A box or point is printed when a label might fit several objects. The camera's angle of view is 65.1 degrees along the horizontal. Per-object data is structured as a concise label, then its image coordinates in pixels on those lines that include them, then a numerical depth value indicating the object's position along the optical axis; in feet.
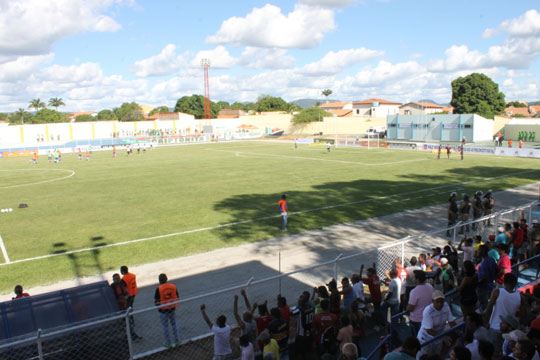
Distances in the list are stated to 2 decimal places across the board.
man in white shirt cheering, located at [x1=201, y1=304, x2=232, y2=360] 23.75
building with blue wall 213.66
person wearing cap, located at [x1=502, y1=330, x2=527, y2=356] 16.90
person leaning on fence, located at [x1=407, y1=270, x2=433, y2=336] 24.59
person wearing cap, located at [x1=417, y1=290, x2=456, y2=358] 21.75
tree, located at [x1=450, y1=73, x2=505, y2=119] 293.84
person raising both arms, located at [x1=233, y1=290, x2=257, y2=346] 23.85
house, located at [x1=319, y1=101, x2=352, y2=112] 552.00
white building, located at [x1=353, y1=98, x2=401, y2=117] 442.09
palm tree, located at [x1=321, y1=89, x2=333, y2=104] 654.53
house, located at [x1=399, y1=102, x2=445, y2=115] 405.14
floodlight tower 371.97
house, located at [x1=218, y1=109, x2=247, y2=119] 495.32
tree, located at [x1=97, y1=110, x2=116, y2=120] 501.15
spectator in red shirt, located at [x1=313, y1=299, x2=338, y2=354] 23.27
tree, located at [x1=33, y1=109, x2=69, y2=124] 412.57
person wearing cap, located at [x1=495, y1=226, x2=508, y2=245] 37.24
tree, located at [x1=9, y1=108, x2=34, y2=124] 468.26
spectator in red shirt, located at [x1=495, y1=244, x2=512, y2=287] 29.40
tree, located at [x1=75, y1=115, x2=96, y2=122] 502.01
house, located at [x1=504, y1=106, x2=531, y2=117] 475.72
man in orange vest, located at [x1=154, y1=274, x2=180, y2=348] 28.09
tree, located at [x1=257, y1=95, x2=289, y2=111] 526.57
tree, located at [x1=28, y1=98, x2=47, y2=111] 476.95
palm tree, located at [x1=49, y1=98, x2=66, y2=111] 520.42
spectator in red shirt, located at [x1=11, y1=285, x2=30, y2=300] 30.16
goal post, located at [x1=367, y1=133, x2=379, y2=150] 204.18
